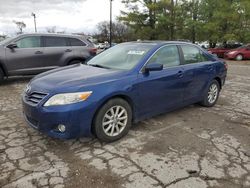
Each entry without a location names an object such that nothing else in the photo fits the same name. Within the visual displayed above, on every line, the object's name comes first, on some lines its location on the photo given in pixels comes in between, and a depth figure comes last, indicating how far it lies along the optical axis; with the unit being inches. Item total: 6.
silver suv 231.2
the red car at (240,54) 610.2
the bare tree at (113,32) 1559.1
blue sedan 100.2
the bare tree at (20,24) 1776.3
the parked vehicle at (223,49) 705.4
